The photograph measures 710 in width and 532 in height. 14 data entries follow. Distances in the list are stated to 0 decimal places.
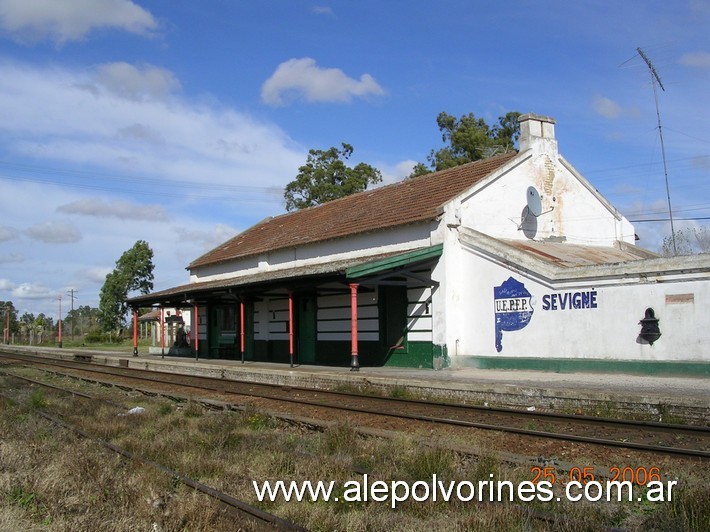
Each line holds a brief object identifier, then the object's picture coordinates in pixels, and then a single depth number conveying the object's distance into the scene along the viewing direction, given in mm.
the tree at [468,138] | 42094
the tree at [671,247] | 32094
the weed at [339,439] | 8273
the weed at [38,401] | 13579
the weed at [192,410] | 12052
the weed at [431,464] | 6844
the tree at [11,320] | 107588
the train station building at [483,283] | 15180
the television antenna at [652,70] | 22375
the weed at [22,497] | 6020
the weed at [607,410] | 11184
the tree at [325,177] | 50156
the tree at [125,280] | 65938
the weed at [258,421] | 10584
